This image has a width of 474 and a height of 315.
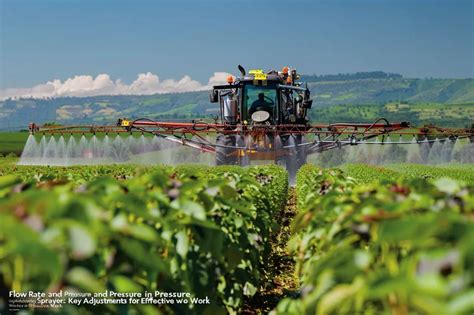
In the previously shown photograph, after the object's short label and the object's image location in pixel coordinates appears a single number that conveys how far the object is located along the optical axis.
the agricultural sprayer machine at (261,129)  30.22
